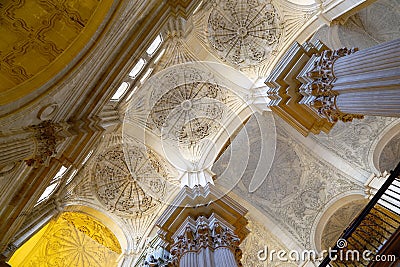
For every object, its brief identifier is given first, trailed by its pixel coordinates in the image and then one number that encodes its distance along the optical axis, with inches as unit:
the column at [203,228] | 339.9
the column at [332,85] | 217.5
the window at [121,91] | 467.5
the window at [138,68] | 460.8
